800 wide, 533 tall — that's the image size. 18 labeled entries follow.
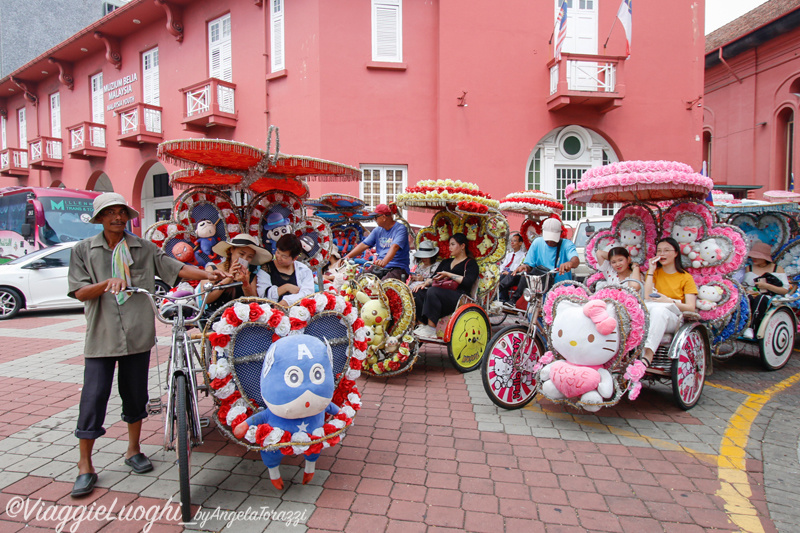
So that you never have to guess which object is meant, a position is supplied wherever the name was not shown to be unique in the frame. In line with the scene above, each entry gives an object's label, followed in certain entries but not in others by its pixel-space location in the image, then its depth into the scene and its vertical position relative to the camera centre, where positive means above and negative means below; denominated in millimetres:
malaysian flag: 11664 +5434
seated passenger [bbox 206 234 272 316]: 3816 -151
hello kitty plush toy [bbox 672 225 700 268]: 5391 +26
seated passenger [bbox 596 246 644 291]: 5023 -282
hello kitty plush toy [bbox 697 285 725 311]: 5121 -602
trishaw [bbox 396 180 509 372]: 5660 +81
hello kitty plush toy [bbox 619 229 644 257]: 5758 +21
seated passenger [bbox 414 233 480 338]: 5734 -575
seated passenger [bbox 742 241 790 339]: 6051 -548
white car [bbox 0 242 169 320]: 10148 -771
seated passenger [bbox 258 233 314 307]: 4159 -281
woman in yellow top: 4562 -497
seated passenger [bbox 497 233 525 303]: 8438 -414
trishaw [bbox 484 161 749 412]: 4031 -707
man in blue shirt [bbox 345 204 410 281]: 6531 -42
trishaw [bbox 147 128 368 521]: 3074 -642
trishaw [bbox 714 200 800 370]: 5992 -297
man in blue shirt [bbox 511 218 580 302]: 6723 -99
